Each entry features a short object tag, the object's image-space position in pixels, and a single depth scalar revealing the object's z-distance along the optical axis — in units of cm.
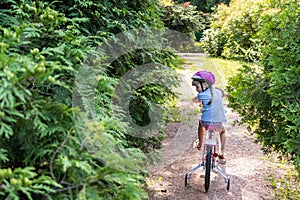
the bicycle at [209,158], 372
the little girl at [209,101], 392
